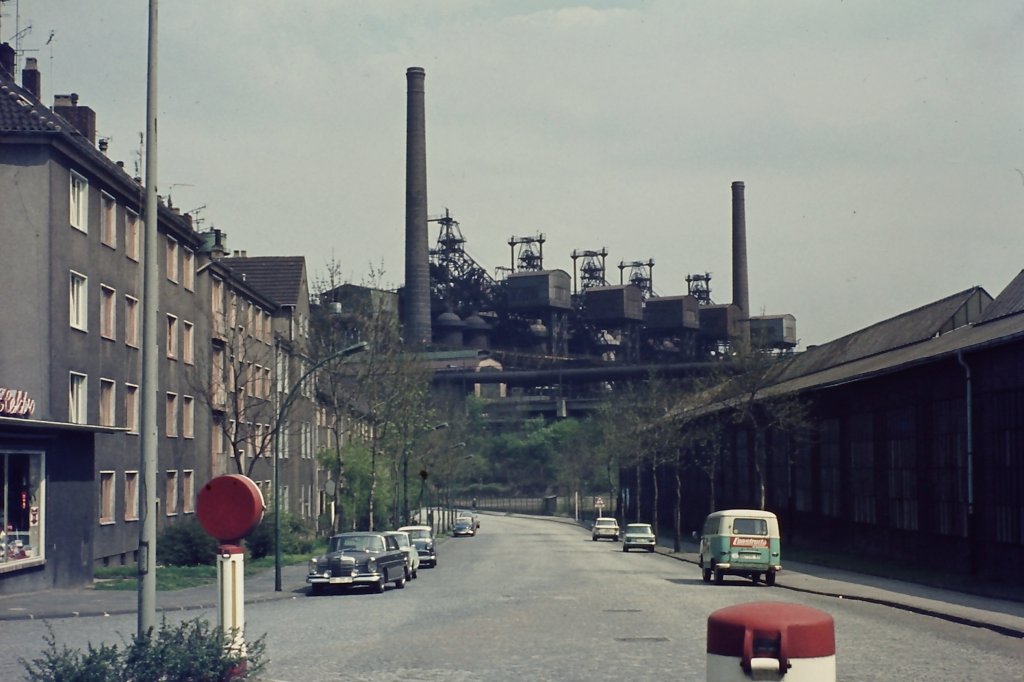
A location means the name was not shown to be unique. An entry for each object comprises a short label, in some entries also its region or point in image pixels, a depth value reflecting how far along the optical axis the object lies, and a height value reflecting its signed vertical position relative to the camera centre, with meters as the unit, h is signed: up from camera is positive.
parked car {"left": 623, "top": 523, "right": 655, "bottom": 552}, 71.44 -5.39
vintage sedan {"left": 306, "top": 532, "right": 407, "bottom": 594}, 36.34 -3.41
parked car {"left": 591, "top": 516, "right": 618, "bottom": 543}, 90.81 -6.21
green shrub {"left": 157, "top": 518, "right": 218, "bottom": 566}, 46.38 -3.70
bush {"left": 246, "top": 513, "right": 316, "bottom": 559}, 53.16 -4.20
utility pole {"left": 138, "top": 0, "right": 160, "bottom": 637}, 14.54 +0.70
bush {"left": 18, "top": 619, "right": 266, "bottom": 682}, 11.99 -2.04
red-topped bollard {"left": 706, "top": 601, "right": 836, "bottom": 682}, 7.16 -1.12
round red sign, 12.48 -0.62
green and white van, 38.56 -3.10
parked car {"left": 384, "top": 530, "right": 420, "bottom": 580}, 43.10 -3.73
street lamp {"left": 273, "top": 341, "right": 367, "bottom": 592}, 36.50 -1.73
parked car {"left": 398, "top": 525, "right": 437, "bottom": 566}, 55.72 -4.51
